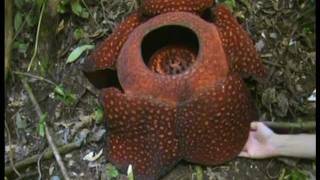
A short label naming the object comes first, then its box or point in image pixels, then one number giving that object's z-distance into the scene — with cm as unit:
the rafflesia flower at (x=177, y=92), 199
